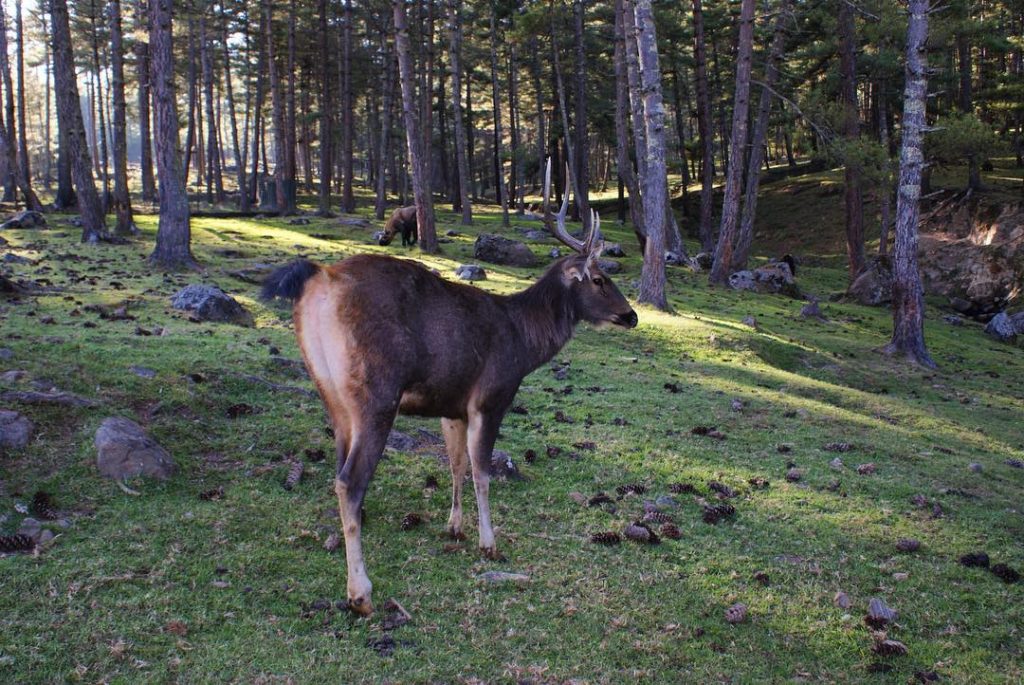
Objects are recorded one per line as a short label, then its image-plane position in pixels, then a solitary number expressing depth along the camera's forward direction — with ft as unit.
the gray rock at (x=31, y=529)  17.83
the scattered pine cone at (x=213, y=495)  20.90
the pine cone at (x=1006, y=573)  20.76
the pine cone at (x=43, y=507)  18.72
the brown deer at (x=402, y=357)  17.51
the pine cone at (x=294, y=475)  22.45
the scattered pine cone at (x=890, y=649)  17.19
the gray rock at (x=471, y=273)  64.80
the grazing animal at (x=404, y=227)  90.69
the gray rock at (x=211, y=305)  42.27
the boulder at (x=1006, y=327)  73.77
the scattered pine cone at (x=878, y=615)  18.20
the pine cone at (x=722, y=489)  25.43
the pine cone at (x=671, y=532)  21.98
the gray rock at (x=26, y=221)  83.10
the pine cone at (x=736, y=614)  18.02
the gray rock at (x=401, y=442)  26.30
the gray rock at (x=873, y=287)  82.64
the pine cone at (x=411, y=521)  21.22
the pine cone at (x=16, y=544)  17.25
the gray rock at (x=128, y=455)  21.08
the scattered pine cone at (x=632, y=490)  24.88
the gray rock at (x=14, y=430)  20.99
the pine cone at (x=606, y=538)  21.35
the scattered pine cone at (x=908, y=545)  22.16
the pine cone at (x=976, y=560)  21.42
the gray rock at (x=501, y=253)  84.12
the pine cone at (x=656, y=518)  23.07
